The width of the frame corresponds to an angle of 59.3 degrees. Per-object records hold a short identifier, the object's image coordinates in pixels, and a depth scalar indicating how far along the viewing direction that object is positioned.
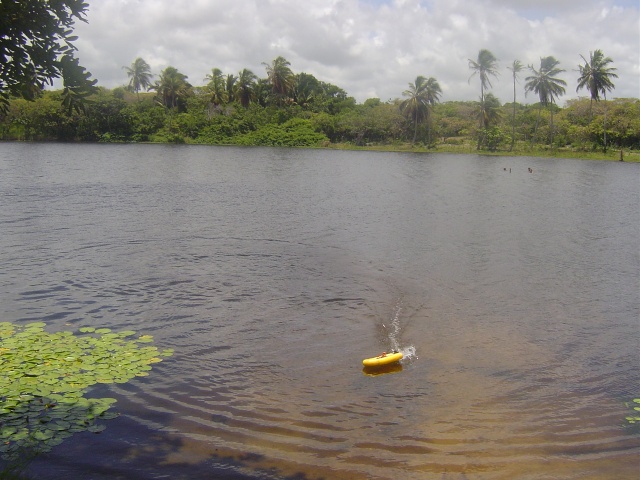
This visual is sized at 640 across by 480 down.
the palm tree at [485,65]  96.94
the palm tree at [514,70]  98.06
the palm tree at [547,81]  91.94
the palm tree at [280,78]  104.56
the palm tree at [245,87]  108.78
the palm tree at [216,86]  107.06
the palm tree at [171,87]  105.31
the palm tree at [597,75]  87.31
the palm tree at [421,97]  95.94
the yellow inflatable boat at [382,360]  11.25
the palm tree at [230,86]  108.56
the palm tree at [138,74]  114.62
